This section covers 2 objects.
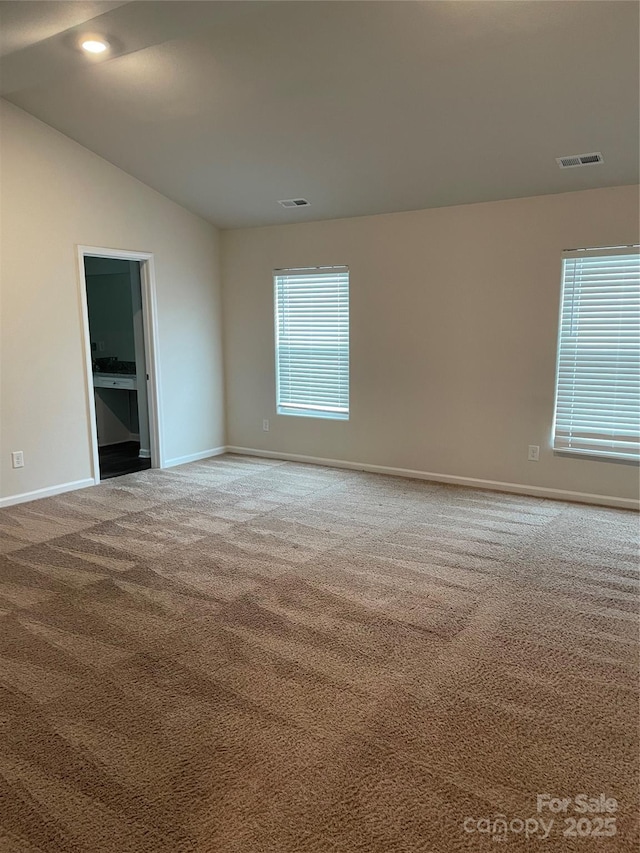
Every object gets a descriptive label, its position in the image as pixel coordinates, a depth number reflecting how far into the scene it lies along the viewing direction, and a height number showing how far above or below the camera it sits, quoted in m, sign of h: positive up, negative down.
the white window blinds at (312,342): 6.07 -0.02
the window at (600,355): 4.61 -0.13
